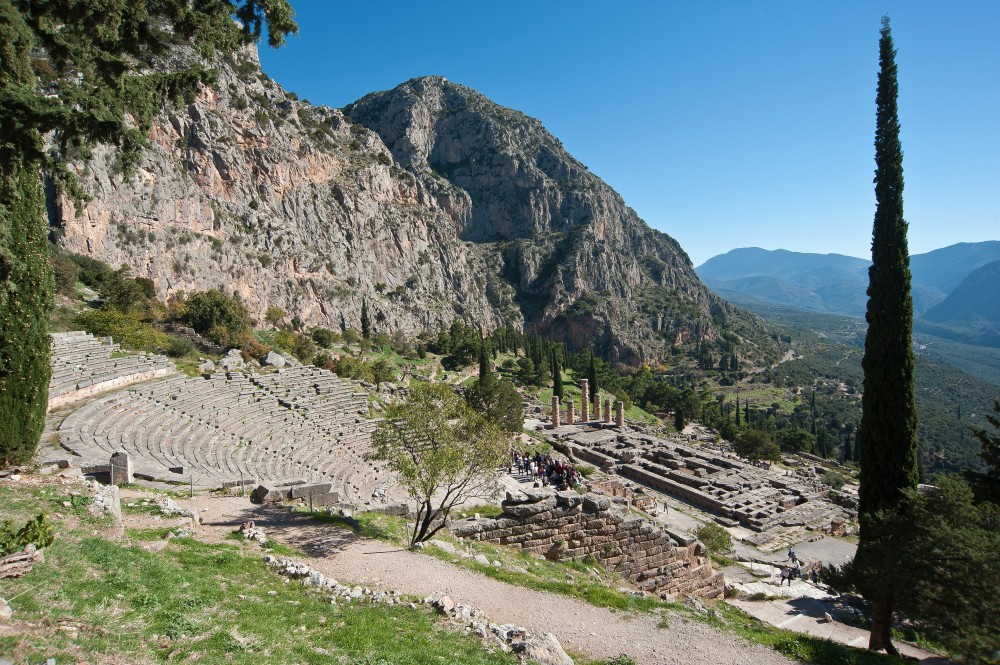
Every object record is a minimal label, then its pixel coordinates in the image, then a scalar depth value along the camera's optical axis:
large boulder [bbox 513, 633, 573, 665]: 6.94
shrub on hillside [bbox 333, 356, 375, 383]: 40.62
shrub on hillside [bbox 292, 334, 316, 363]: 44.12
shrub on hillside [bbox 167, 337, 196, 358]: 30.02
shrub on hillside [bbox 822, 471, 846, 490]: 44.06
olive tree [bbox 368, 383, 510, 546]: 11.71
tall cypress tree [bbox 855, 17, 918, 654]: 13.51
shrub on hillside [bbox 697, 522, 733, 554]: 23.19
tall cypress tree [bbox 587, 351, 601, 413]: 72.88
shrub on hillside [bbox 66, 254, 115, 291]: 38.91
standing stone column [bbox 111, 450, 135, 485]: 12.83
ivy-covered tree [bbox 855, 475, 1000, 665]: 8.34
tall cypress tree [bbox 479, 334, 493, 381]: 60.21
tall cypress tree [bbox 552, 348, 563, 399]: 68.76
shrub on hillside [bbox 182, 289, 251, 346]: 36.59
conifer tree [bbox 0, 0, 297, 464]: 7.86
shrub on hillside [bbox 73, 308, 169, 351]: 28.86
